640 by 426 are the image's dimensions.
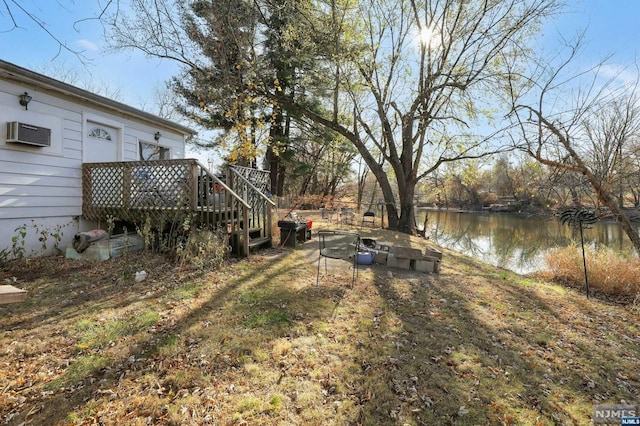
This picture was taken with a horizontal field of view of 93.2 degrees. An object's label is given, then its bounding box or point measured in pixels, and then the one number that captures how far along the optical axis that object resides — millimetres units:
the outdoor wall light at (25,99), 5461
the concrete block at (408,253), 6164
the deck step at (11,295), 1902
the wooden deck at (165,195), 5953
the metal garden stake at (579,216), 5791
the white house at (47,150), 5379
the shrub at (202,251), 5211
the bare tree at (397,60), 8492
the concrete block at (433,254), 6414
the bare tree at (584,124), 7090
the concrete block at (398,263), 6230
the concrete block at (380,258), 6422
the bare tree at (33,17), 2252
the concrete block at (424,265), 6121
